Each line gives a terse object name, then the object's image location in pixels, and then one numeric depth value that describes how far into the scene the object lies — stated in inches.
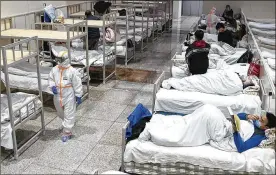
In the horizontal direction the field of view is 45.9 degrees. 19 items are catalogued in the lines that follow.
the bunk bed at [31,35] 217.3
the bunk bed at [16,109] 155.8
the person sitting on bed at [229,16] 434.7
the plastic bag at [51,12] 262.1
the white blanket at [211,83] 212.4
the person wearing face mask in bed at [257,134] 145.6
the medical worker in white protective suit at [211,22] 414.6
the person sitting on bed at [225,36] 328.5
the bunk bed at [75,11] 331.9
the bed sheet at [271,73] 170.2
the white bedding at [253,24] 309.0
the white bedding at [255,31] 280.6
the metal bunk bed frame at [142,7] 388.7
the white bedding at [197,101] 197.3
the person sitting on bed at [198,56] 232.7
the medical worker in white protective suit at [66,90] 181.6
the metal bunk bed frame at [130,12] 339.6
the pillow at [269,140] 142.7
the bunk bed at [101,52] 269.3
